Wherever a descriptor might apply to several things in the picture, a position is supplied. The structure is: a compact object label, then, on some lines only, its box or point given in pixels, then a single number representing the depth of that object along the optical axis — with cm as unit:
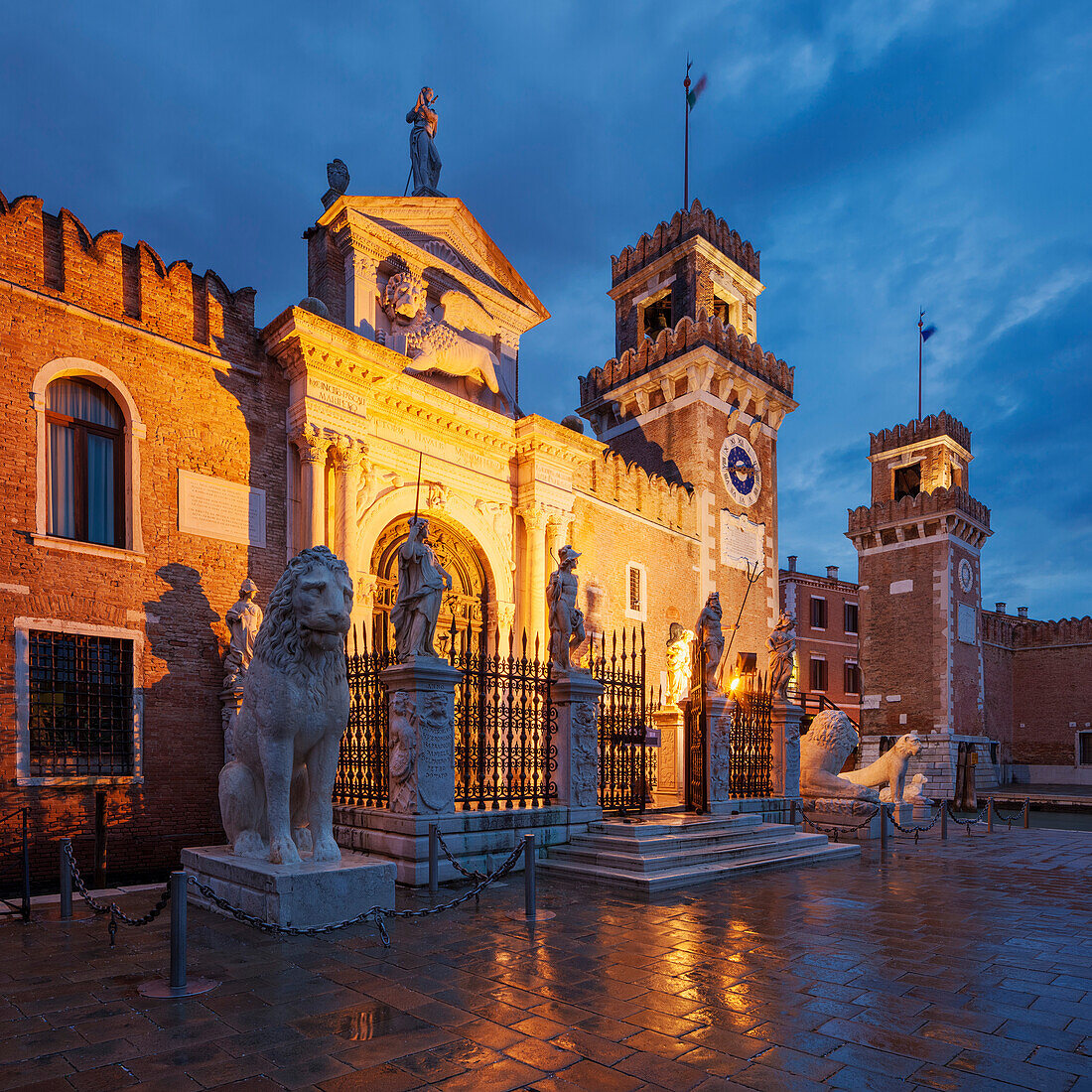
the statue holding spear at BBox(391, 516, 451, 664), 868
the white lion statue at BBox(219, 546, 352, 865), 588
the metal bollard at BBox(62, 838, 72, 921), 670
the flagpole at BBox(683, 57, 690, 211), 2400
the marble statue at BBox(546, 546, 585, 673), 1024
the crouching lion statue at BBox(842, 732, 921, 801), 1455
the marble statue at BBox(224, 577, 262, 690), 1077
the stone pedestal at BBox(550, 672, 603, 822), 994
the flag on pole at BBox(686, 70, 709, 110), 2411
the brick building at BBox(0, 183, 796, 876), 997
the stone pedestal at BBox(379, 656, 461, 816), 838
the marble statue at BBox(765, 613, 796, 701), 1347
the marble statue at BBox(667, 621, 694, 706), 1550
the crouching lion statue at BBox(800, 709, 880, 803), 1412
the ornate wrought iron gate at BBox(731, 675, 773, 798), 1309
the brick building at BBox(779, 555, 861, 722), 3847
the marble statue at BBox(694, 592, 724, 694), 1202
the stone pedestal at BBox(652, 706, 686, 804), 1334
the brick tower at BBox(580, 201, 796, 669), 2120
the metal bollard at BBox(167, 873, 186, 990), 465
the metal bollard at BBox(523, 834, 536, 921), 655
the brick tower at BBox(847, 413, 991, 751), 3152
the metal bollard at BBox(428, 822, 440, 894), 748
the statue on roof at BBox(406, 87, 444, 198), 1586
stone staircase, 847
